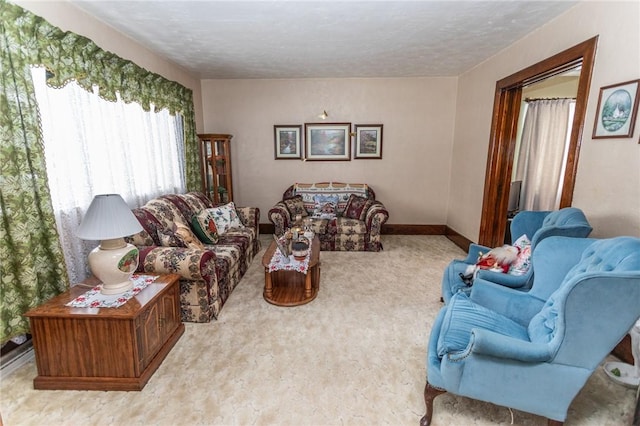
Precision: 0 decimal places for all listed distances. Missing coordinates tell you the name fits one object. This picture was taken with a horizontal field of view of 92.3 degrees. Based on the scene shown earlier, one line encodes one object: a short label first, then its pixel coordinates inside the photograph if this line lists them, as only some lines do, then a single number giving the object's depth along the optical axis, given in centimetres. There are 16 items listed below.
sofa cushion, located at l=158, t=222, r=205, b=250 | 268
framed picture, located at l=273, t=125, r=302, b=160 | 509
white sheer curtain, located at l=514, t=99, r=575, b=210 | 452
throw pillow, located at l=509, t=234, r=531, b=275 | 220
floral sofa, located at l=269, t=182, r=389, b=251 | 439
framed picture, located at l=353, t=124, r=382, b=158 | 504
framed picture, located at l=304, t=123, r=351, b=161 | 507
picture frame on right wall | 204
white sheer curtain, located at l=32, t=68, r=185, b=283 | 231
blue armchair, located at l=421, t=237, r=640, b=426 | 129
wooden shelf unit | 478
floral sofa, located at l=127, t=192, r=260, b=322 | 240
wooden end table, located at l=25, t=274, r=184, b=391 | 180
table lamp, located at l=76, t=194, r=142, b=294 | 185
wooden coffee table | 292
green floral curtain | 190
